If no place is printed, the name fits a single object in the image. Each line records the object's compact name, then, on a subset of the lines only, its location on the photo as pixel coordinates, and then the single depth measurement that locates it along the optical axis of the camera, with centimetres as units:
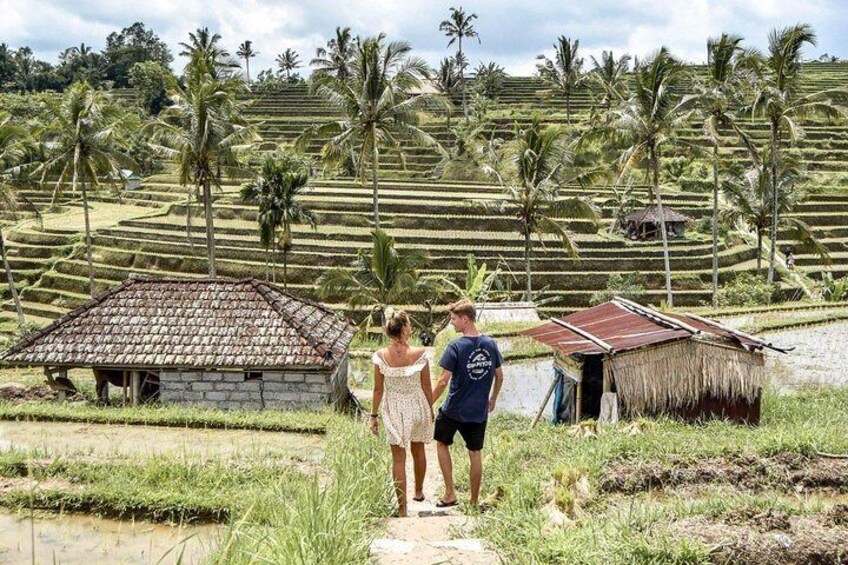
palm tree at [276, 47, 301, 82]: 9975
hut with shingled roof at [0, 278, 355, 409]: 1417
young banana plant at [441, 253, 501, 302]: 2189
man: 584
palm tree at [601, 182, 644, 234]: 3553
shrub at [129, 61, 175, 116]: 7119
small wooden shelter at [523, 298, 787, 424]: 1038
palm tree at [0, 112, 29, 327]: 2398
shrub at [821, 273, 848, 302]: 2598
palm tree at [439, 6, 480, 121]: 6303
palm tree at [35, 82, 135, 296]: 2564
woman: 592
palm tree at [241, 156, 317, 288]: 2742
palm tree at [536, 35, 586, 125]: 5502
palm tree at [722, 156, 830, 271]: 2875
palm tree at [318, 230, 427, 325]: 2139
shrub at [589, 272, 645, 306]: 2762
